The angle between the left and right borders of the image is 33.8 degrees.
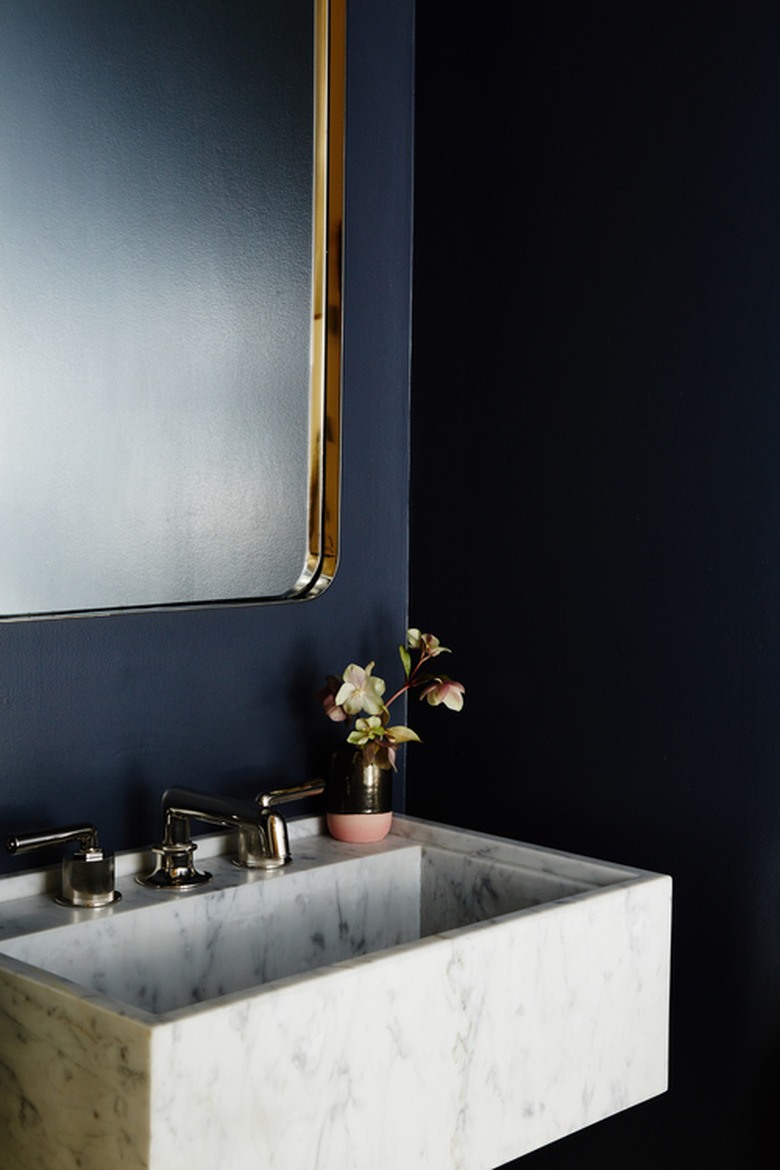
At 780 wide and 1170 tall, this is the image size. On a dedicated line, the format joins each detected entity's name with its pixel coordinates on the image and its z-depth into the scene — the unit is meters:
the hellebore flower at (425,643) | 1.66
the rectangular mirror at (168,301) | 1.36
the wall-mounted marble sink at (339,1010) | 1.01
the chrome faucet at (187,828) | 1.37
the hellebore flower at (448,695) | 1.60
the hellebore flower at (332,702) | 1.58
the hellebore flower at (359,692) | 1.58
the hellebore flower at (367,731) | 1.59
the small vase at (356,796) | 1.59
